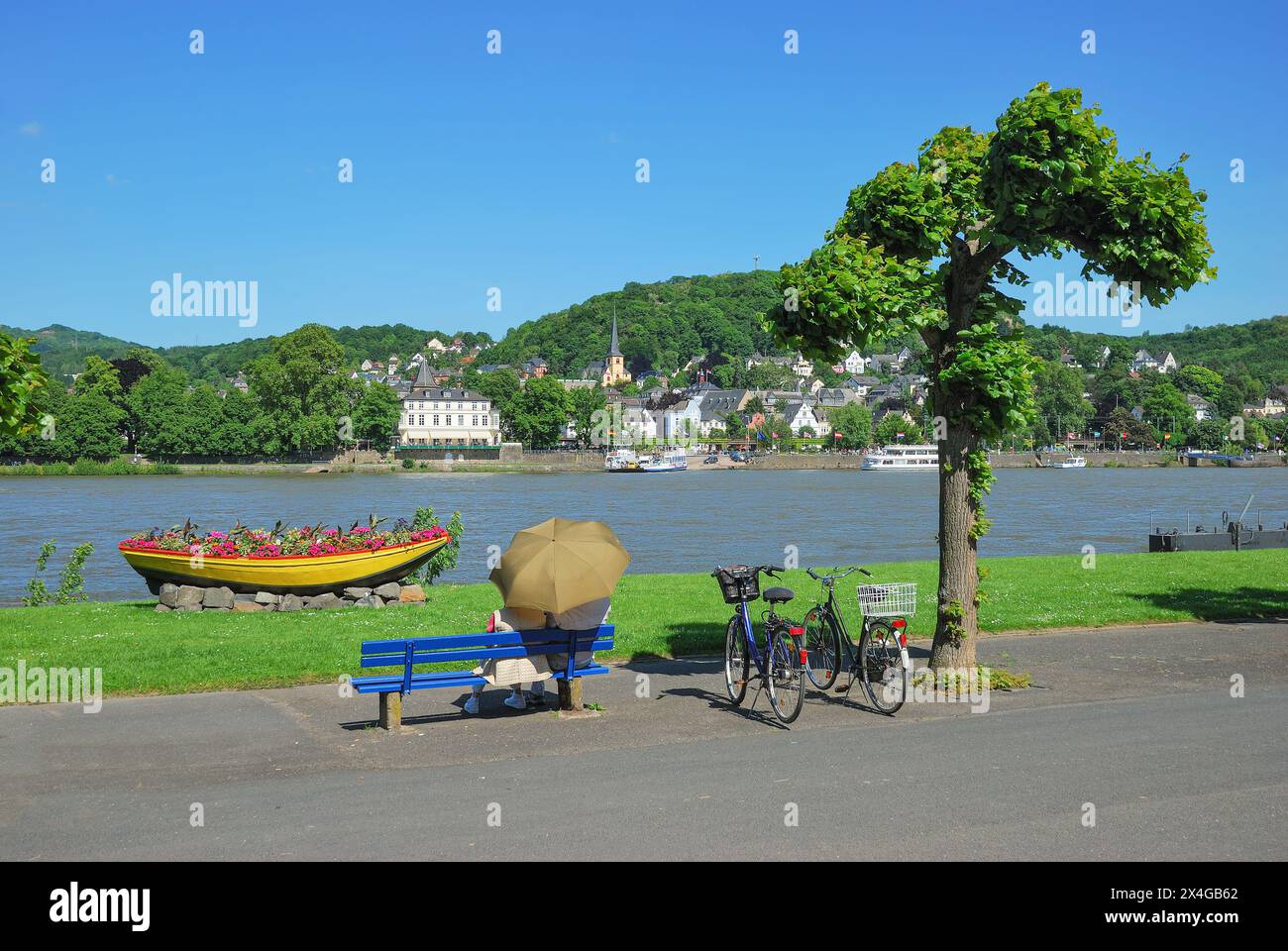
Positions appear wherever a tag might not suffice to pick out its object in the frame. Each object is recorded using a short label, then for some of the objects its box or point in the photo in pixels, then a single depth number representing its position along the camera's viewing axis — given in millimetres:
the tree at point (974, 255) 11414
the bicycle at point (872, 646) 10805
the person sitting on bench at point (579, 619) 10953
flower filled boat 17594
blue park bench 10266
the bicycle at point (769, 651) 10383
